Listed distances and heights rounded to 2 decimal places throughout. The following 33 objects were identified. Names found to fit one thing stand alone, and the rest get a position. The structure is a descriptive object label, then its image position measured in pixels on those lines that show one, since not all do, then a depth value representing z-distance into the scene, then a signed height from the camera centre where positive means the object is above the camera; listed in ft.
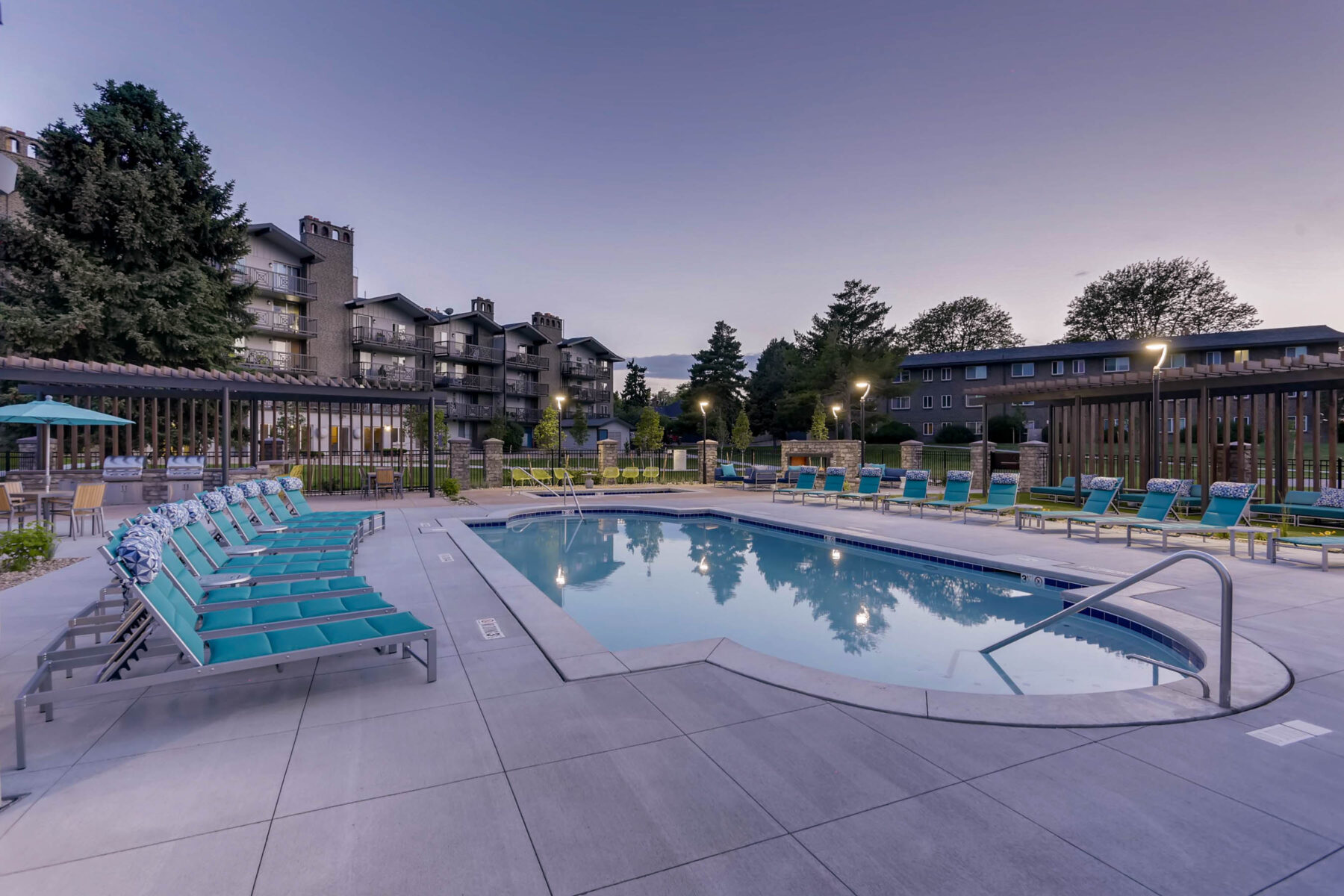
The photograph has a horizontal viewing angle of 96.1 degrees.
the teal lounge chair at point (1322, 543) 23.35 -3.78
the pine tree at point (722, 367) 164.08 +22.26
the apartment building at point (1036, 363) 108.88 +16.86
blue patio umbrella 31.12 +1.91
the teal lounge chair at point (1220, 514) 28.30 -3.23
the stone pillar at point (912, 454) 61.57 -0.66
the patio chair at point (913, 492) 43.70 -3.34
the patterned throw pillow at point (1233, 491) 28.32 -2.13
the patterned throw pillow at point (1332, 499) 32.17 -2.83
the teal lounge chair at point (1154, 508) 31.17 -3.24
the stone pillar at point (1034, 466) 55.16 -1.75
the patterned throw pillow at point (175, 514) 15.56 -1.66
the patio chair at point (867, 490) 46.69 -3.38
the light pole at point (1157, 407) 36.50 +2.60
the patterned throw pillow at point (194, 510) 17.44 -1.78
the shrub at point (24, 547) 22.35 -3.60
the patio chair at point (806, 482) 53.06 -3.06
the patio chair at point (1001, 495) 38.73 -3.15
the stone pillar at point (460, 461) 56.39 -1.04
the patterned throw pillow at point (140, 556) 10.56 -1.86
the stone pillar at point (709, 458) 72.64 -1.22
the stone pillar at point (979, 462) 53.93 -1.55
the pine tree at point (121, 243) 53.72 +19.54
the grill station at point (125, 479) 43.04 -1.95
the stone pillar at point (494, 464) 61.26 -1.45
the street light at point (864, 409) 102.26 +7.36
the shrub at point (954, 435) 113.70 +2.27
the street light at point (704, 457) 72.33 -1.02
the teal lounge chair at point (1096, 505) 33.32 -3.37
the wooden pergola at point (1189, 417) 35.19 +2.15
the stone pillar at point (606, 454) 67.97 -0.56
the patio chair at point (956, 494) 40.70 -3.22
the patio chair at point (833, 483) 51.37 -3.05
